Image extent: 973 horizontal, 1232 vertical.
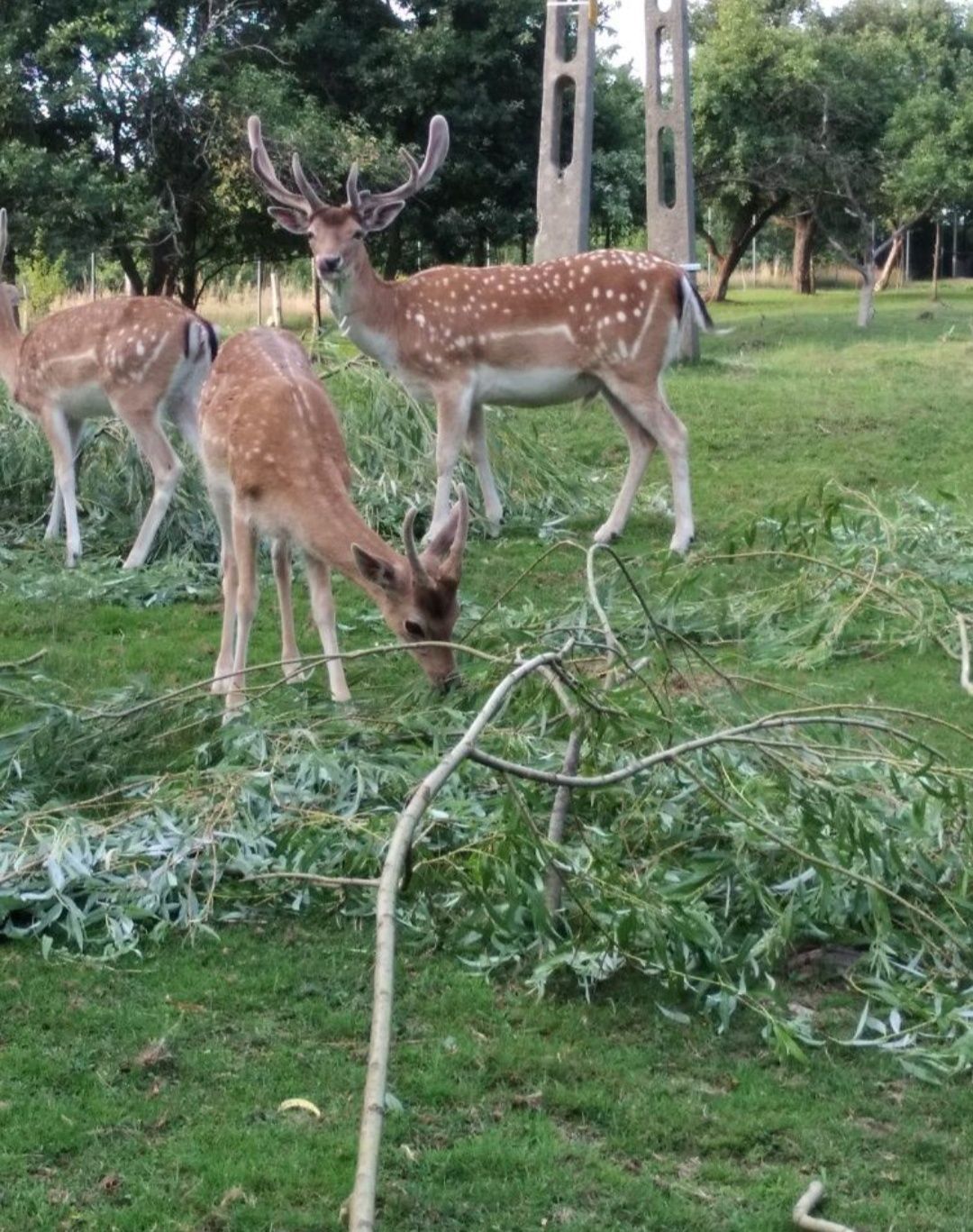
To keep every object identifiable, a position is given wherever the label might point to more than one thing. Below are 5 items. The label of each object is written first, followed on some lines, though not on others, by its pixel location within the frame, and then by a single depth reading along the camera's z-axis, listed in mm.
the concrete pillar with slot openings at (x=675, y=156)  19422
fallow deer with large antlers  10508
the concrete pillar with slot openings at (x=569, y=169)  18406
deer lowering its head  6617
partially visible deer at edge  10094
